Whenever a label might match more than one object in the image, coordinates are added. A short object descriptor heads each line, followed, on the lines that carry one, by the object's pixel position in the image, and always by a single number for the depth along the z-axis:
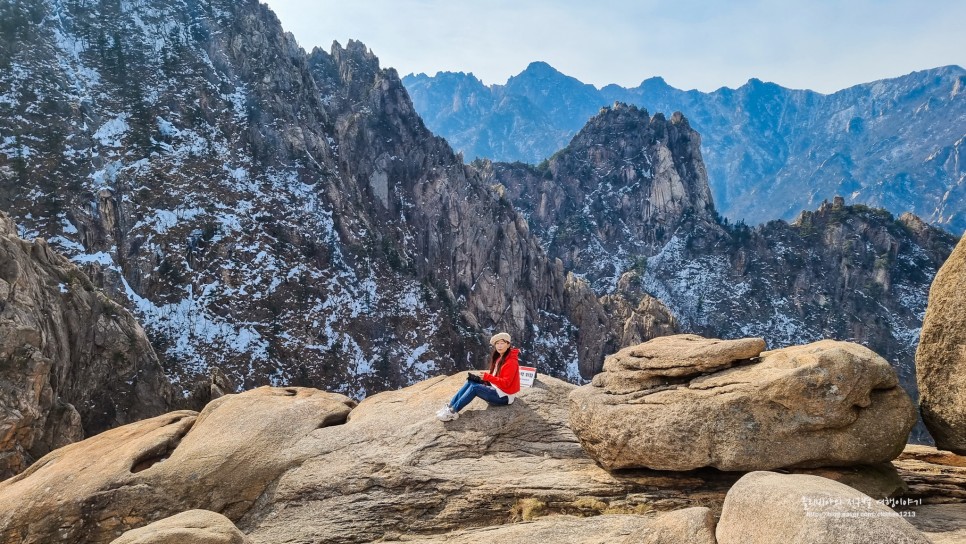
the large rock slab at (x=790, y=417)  10.70
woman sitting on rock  14.58
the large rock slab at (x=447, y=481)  11.94
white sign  16.64
